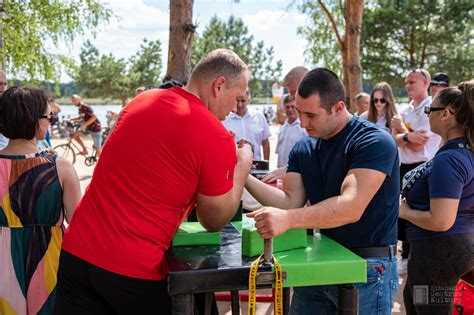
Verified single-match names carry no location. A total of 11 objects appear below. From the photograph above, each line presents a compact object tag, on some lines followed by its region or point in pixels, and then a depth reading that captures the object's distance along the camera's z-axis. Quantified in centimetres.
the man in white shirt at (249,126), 642
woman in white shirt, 588
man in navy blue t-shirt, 219
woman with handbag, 262
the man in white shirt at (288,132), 611
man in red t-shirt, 193
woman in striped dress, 275
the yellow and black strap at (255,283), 185
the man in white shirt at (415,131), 537
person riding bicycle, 1412
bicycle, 1476
